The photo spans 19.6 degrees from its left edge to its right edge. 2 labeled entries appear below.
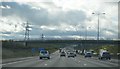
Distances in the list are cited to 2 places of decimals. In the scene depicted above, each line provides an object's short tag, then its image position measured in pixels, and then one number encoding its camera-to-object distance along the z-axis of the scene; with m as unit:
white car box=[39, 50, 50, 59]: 70.62
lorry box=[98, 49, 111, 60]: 72.75
